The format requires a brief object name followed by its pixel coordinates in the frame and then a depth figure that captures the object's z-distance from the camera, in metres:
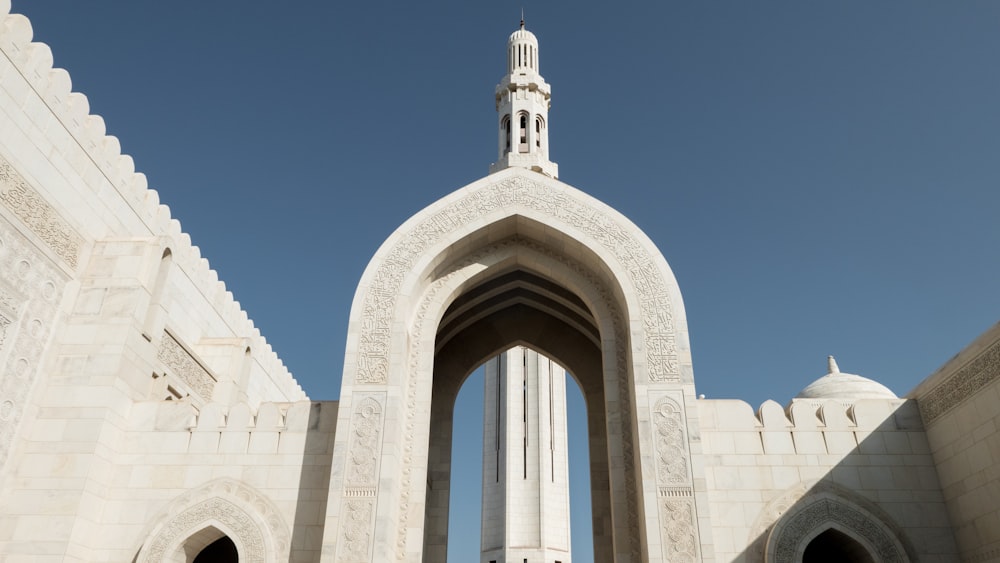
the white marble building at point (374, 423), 7.86
